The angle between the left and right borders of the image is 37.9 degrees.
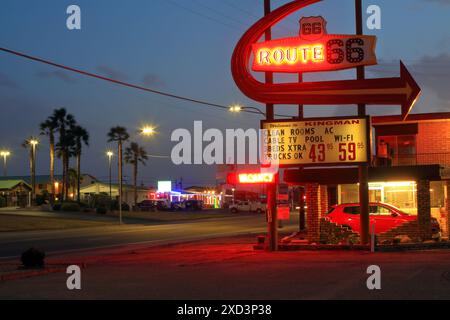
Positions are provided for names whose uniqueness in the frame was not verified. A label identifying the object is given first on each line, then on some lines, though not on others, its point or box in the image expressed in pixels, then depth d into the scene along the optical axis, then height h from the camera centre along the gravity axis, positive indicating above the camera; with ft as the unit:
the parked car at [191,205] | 311.47 -1.65
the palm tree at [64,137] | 293.72 +29.79
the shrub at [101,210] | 228.02 -2.58
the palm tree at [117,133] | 290.97 +31.10
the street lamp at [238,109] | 121.90 +17.33
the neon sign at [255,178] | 81.87 +2.96
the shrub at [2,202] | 276.82 +0.76
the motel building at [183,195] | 367.68 +3.92
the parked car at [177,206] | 298.04 -1.93
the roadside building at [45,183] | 392.68 +12.53
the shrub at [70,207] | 231.71 -1.43
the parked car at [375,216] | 86.28 -2.23
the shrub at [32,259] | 60.85 -5.16
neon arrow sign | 78.64 +13.71
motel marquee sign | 79.41 +7.19
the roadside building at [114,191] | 372.15 +6.77
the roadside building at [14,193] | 286.97 +4.94
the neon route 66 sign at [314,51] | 79.30 +18.16
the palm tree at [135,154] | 354.95 +26.37
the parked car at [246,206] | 287.07 -2.32
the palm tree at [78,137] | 300.61 +30.56
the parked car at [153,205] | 279.28 -1.36
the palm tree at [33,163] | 285.23 +17.87
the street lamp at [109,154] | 317.63 +23.65
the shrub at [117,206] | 250.16 -1.43
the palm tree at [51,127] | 287.57 +33.69
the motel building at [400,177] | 83.15 +2.93
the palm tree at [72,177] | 409.28 +16.21
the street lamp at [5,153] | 397.84 +31.07
